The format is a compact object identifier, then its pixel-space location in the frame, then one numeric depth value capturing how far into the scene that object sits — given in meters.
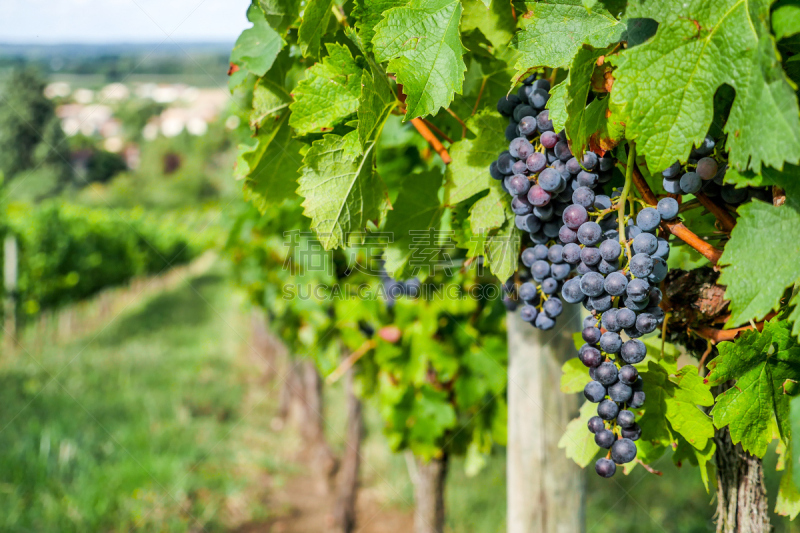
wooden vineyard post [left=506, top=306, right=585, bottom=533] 1.19
